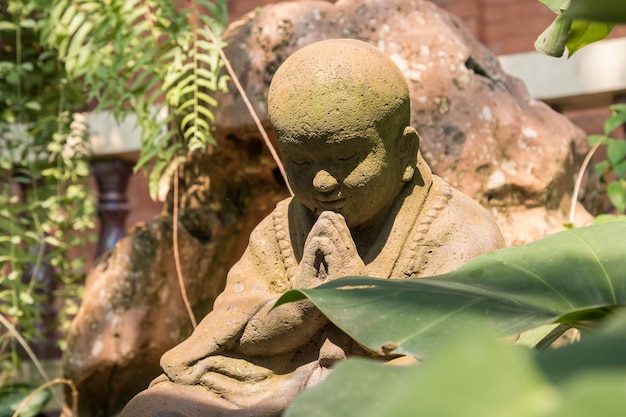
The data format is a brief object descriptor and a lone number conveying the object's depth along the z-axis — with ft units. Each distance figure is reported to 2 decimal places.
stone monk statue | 5.34
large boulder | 8.11
